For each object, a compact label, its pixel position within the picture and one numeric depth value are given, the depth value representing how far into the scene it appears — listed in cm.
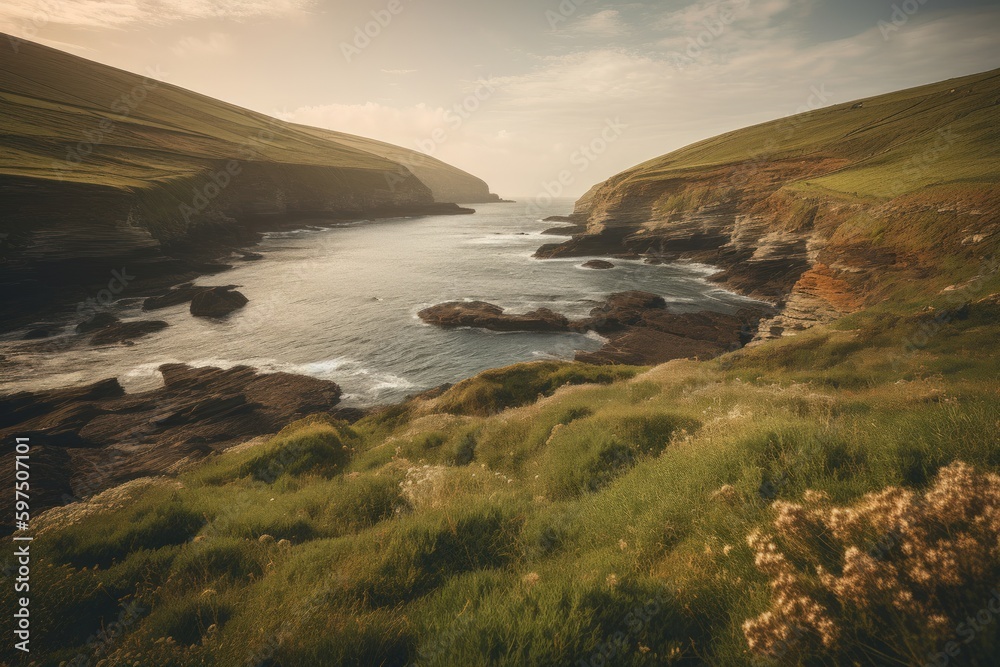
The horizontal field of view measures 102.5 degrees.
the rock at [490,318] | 3584
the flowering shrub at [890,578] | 261
